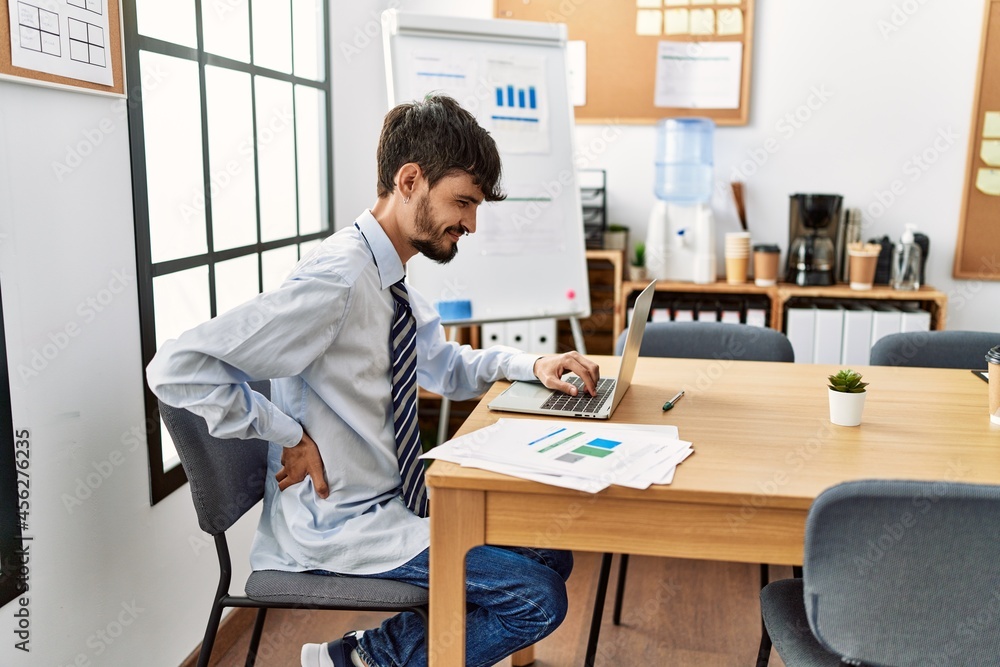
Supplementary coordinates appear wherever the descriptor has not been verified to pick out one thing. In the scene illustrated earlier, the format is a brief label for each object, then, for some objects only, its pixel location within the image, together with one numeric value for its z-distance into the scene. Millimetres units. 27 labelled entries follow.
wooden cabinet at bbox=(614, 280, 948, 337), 3188
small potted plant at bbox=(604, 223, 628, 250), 3457
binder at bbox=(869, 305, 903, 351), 3146
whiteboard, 2826
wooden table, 1297
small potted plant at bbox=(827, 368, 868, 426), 1575
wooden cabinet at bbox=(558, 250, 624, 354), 3572
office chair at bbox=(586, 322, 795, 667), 2309
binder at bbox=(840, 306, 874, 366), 3164
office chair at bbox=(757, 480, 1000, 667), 1059
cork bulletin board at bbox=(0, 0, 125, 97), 1357
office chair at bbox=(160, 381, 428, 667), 1475
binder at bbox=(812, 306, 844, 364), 3174
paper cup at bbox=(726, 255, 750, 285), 3369
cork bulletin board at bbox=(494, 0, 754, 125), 3418
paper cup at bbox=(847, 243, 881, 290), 3219
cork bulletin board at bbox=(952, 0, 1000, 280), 3289
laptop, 1646
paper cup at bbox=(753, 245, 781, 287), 3299
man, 1463
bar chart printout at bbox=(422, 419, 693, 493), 1308
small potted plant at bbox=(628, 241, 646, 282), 3396
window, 1901
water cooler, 3396
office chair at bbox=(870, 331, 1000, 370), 2246
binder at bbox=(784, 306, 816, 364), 3191
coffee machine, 3296
